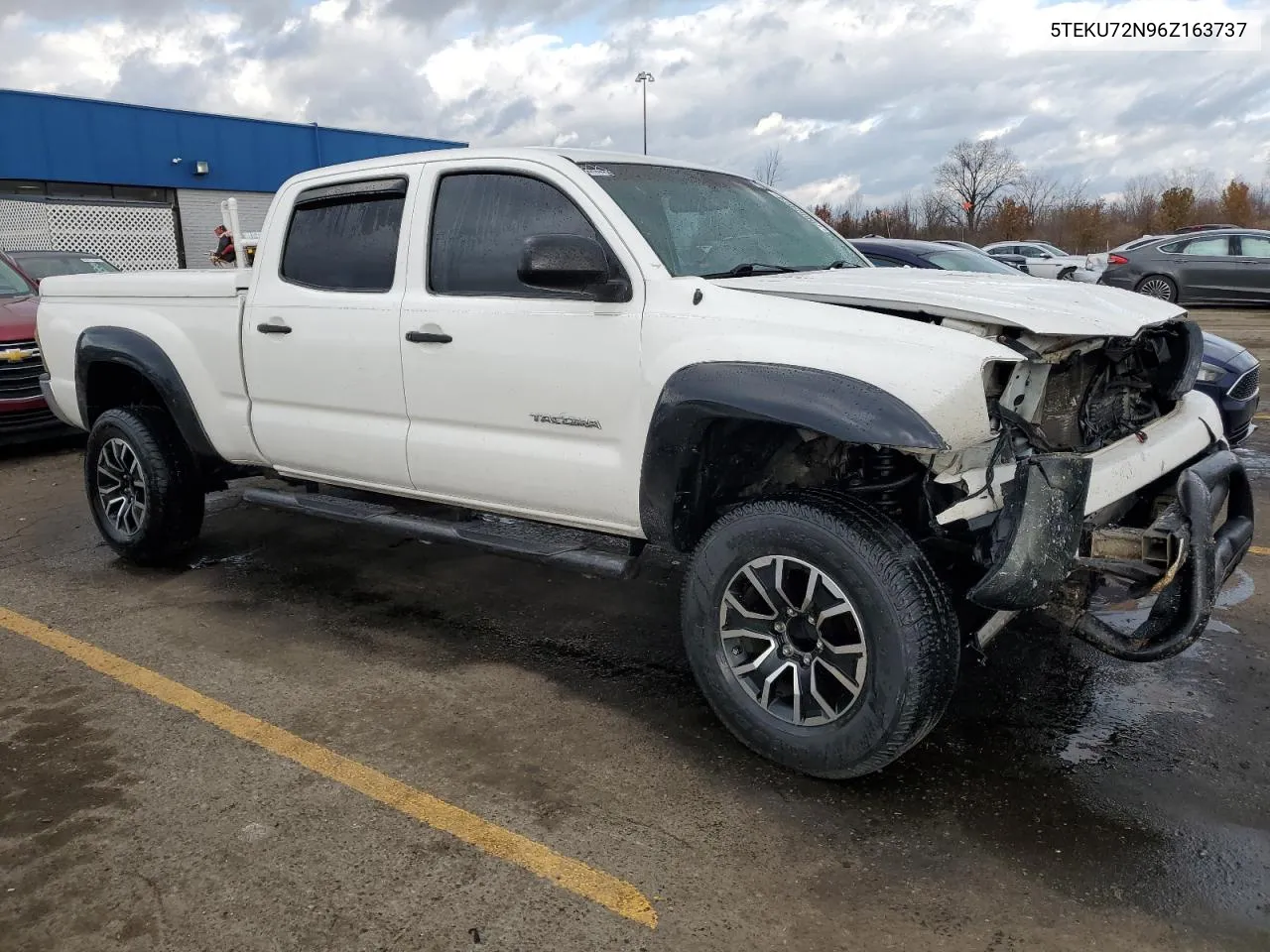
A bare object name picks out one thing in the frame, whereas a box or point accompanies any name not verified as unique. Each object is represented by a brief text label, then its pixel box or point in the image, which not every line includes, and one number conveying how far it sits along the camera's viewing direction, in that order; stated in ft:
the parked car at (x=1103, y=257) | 56.70
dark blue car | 19.71
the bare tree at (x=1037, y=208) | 223.10
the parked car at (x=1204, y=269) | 52.85
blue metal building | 70.54
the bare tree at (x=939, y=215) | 223.71
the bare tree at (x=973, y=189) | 235.61
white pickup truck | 9.43
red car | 26.48
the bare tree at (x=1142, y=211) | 213.87
